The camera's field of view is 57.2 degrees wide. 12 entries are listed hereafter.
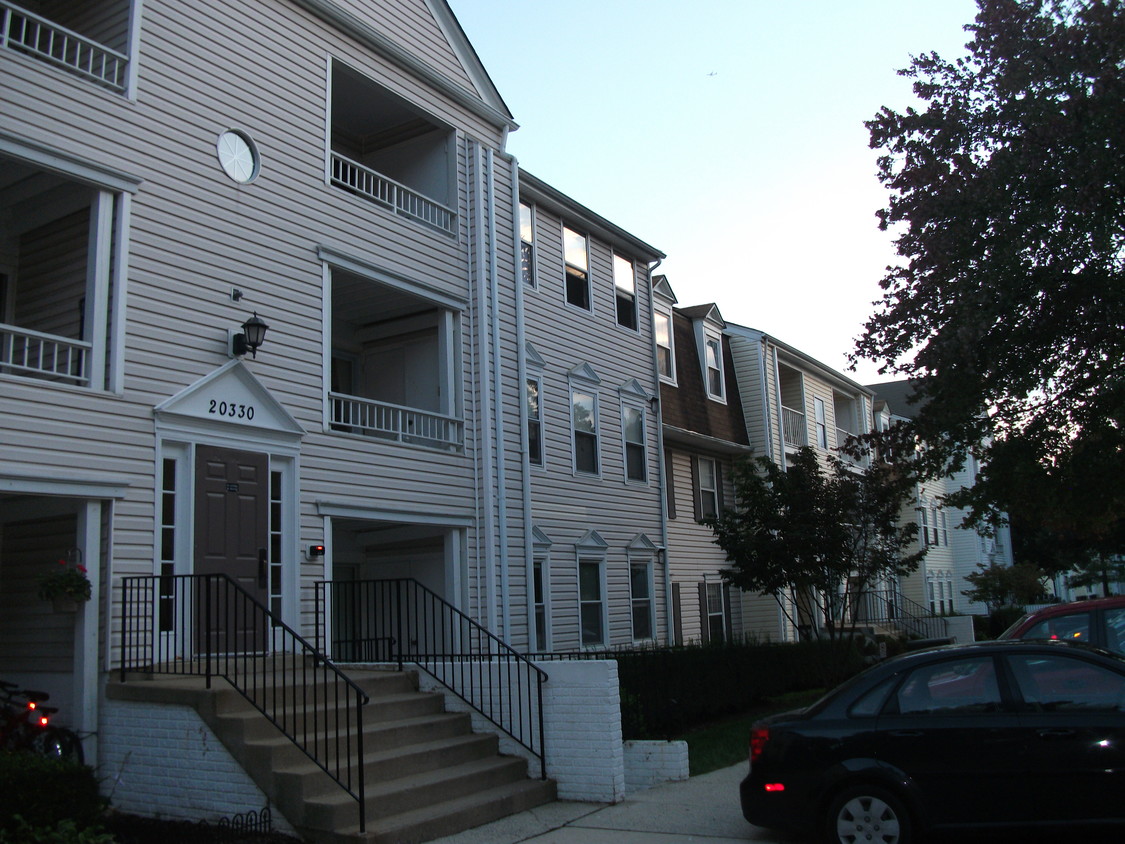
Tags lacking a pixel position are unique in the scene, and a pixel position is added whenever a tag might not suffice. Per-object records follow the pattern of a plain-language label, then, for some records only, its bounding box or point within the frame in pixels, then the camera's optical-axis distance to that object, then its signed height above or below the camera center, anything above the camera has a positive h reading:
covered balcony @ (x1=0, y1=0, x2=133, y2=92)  10.47 +6.32
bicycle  8.69 -0.92
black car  6.79 -1.10
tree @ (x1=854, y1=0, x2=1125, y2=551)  14.37 +4.67
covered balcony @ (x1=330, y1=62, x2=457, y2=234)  15.38 +7.20
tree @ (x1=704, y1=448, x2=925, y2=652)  19.23 +1.16
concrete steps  8.08 -1.37
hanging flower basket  9.30 +0.29
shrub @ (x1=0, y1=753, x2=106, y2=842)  7.06 -1.21
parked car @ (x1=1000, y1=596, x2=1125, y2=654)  10.05 -0.43
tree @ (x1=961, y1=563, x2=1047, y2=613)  42.59 -0.11
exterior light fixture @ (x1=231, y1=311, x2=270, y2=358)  11.60 +3.05
